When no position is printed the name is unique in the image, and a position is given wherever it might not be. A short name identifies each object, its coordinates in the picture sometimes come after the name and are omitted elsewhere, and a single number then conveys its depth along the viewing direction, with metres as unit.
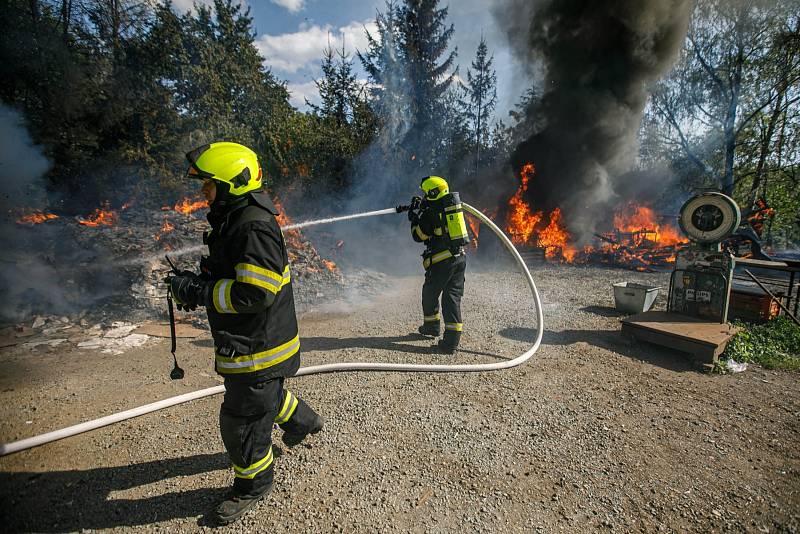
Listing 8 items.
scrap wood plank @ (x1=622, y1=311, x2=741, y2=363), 4.73
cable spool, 5.05
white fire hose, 2.80
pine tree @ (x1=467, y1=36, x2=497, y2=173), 25.31
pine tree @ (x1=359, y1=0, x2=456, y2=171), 19.38
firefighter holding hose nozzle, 5.07
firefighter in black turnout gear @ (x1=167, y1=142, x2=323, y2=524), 2.21
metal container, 7.07
